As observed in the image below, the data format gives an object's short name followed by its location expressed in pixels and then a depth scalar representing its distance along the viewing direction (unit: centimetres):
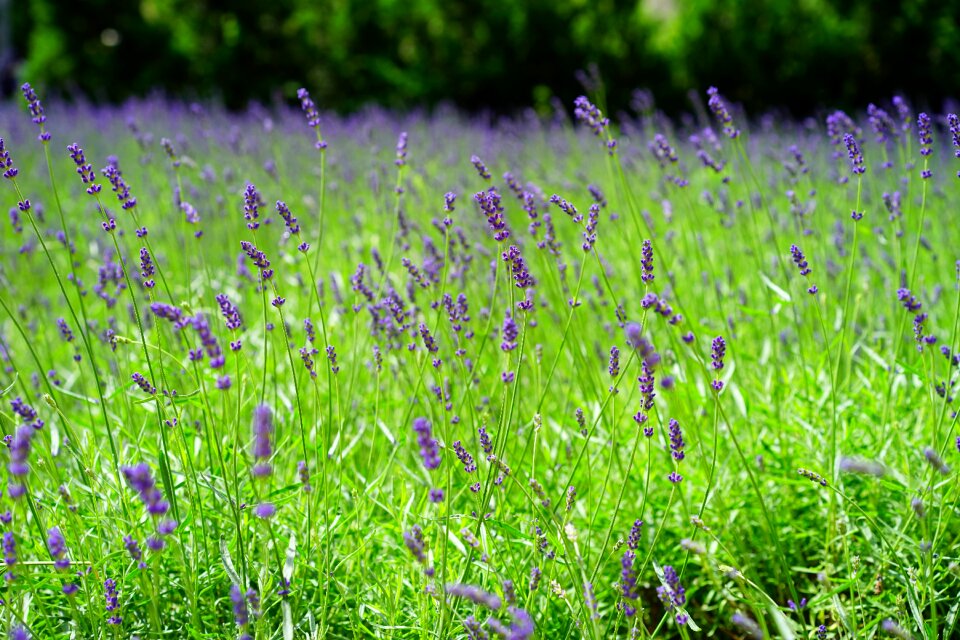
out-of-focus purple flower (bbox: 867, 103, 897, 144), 310
